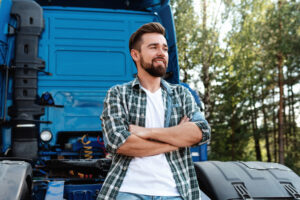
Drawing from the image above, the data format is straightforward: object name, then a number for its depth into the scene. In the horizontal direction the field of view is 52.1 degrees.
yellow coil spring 3.28
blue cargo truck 2.80
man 1.58
